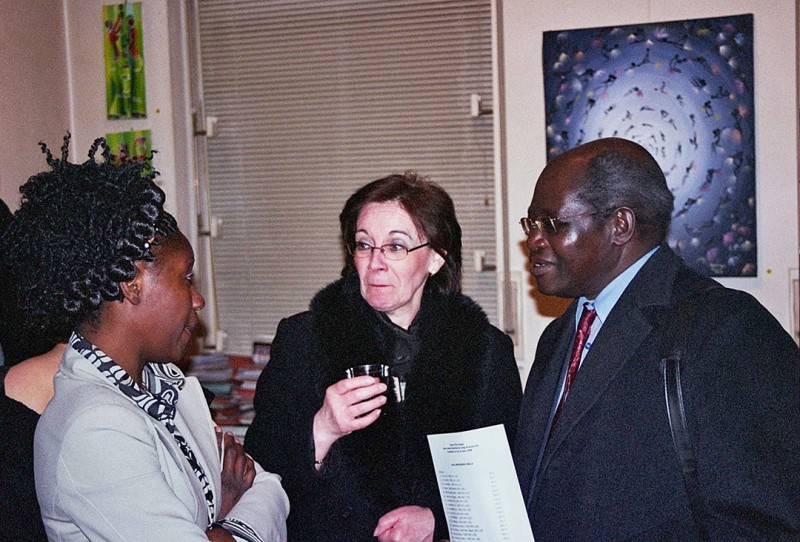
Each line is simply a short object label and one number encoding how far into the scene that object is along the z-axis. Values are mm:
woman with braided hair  1507
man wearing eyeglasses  1727
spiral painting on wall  3799
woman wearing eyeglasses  2420
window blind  4363
